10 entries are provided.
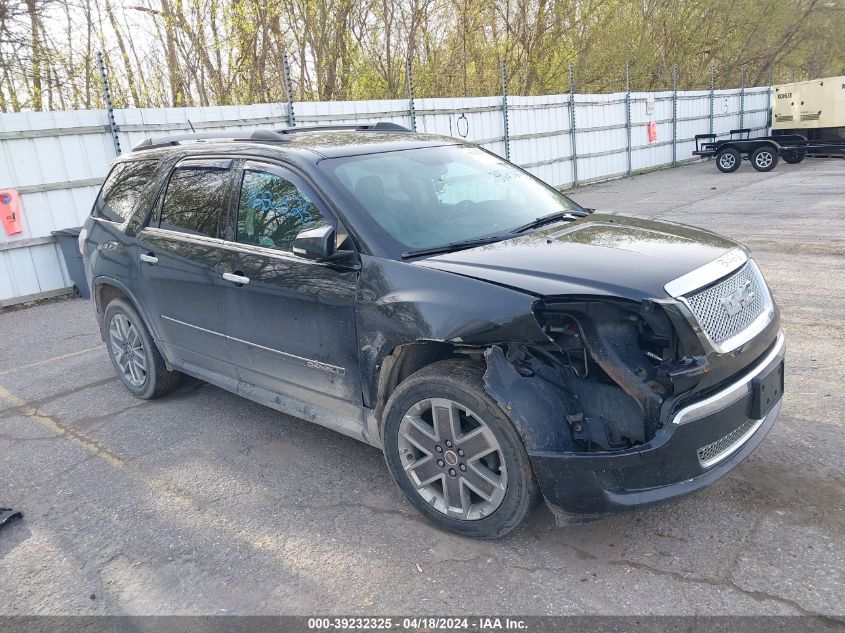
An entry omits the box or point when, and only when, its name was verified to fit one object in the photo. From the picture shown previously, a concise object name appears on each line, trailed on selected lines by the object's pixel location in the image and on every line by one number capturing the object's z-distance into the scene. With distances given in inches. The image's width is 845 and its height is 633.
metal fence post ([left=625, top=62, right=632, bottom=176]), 772.0
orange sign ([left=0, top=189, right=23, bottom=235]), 337.7
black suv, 108.4
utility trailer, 735.1
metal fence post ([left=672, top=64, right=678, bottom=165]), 879.1
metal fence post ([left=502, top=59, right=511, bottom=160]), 618.0
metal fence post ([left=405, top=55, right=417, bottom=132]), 520.1
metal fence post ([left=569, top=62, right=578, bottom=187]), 701.9
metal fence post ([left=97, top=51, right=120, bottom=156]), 363.3
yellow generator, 726.5
